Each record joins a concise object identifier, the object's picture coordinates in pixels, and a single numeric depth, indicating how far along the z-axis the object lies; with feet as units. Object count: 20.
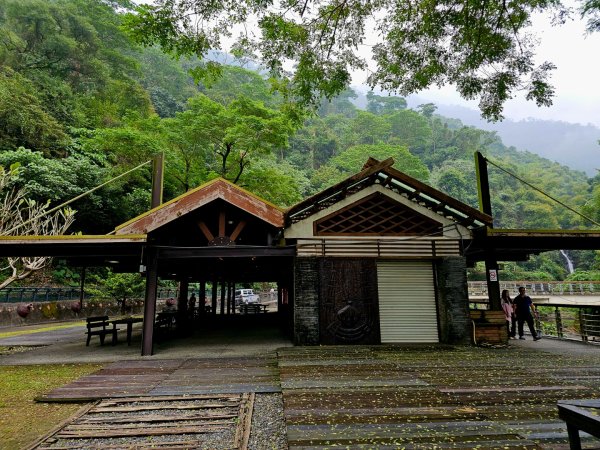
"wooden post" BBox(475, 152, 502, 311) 32.32
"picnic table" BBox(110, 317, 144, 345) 33.45
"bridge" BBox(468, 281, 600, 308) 93.20
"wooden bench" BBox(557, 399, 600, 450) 7.84
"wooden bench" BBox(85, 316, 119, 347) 33.88
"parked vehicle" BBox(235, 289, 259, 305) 108.95
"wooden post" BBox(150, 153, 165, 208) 35.12
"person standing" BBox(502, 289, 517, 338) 37.40
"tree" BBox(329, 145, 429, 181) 140.46
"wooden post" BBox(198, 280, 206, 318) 55.32
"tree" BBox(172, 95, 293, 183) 58.85
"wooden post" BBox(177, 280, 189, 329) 42.04
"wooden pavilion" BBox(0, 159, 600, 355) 30.07
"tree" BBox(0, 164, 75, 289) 32.11
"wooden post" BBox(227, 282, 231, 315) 78.76
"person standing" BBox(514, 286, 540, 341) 35.81
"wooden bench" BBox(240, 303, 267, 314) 69.87
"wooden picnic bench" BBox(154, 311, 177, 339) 36.01
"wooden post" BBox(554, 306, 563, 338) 37.27
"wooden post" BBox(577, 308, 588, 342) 35.14
